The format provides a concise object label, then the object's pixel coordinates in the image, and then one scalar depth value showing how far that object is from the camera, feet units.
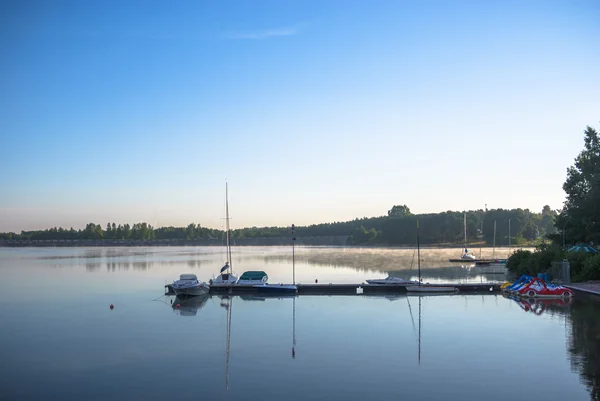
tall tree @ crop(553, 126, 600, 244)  197.98
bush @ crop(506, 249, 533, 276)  210.22
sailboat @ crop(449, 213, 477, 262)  346.60
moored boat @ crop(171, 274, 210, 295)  163.94
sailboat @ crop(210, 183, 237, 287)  179.83
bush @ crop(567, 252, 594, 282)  171.60
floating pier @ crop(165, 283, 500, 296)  176.35
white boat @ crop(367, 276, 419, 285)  177.67
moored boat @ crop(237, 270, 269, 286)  181.57
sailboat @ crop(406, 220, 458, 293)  170.03
